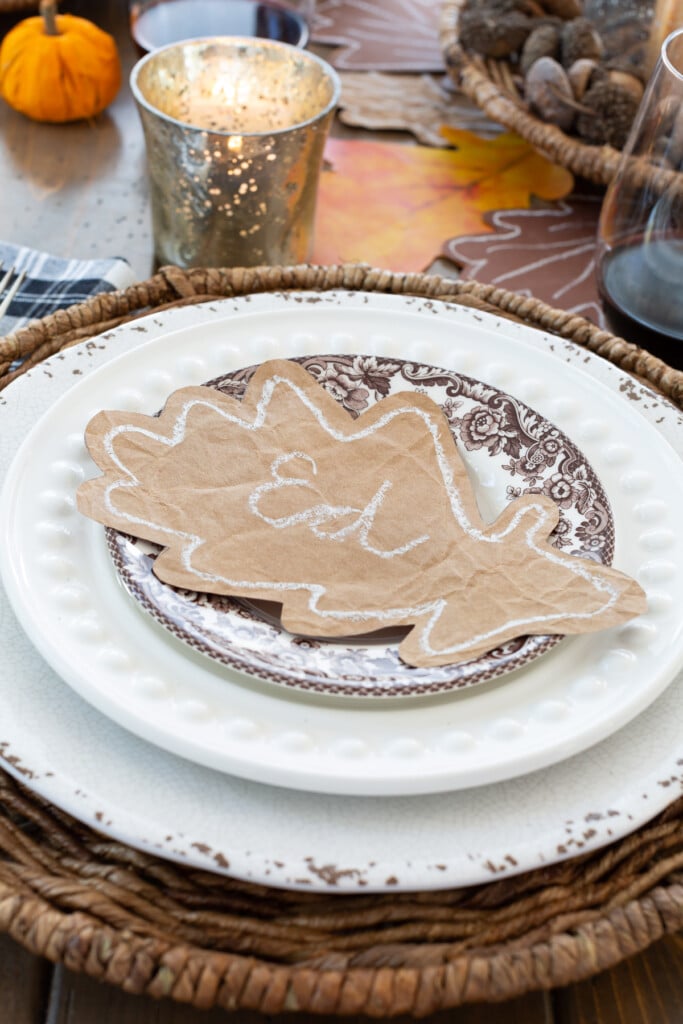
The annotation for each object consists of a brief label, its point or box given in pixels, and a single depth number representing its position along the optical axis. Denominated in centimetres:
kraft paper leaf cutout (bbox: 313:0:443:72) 117
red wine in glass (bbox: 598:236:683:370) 67
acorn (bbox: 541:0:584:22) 104
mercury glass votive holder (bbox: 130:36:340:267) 75
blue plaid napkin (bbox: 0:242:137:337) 73
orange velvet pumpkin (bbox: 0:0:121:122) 101
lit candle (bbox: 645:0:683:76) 90
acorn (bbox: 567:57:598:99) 92
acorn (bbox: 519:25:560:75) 97
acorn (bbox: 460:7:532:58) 100
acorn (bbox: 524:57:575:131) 91
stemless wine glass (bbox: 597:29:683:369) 63
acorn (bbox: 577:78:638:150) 90
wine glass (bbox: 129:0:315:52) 101
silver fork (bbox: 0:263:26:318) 68
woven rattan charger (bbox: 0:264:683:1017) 36
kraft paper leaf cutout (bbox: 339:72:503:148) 108
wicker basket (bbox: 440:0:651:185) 90
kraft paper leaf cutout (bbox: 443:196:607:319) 88
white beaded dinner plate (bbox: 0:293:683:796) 39
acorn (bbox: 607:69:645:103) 91
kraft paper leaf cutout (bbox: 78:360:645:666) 44
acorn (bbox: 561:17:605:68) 95
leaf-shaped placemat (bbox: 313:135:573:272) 92
